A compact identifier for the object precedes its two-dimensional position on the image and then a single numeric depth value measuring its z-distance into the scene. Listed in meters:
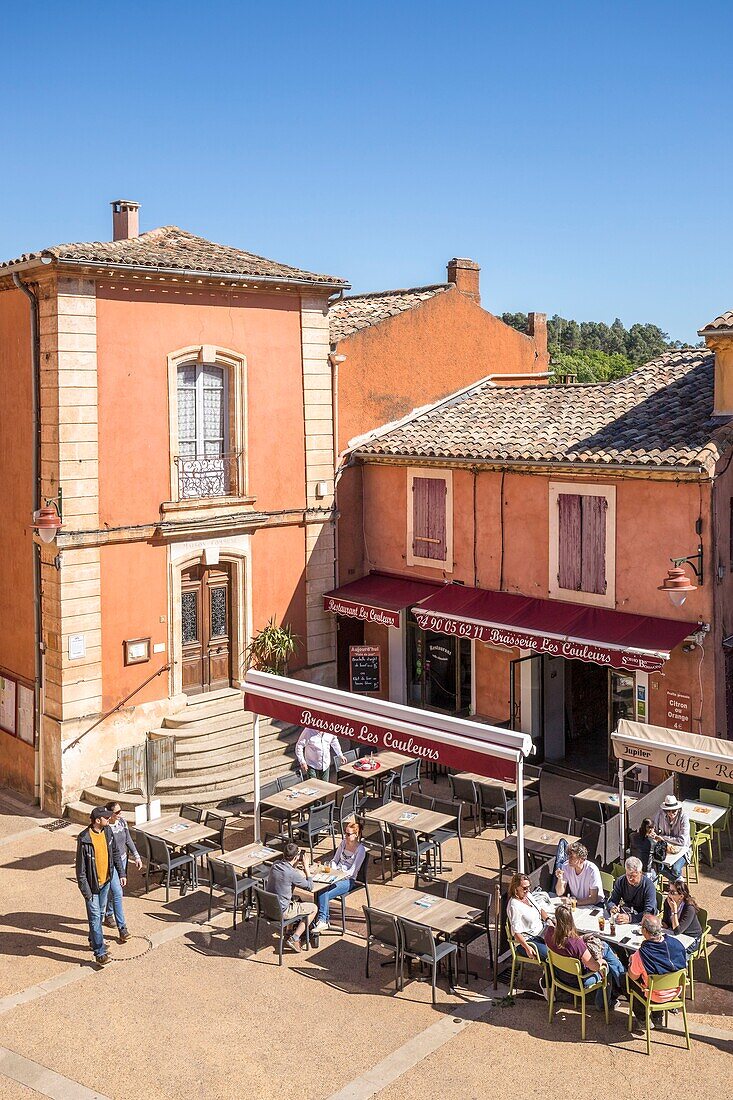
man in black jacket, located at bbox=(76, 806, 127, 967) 12.91
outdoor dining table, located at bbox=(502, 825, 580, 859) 14.33
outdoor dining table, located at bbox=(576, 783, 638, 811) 15.53
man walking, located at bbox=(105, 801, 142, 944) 13.19
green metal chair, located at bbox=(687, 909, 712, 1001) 11.70
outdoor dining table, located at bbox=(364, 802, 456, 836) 15.08
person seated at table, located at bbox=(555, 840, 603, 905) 12.74
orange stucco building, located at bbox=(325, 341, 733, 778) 17.45
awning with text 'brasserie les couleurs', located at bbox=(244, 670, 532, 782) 12.78
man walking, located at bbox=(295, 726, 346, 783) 17.88
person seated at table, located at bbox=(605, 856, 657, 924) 12.32
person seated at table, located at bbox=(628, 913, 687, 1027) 10.90
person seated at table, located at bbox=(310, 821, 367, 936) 13.63
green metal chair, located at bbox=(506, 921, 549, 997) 11.70
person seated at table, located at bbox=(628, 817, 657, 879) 14.11
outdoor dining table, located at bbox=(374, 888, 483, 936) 12.13
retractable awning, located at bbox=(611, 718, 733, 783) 13.05
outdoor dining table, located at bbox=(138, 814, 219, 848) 14.97
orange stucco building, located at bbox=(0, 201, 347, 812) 17.84
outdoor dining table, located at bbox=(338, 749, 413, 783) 17.41
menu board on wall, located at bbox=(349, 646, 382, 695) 21.45
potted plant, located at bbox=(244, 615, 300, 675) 20.45
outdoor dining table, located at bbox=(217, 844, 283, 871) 14.17
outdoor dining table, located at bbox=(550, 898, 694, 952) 11.60
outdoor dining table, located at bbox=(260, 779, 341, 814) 16.12
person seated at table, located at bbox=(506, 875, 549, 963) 11.77
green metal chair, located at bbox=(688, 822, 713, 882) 14.98
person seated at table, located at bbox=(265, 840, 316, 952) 13.04
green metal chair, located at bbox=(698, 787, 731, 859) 15.91
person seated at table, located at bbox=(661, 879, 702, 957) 11.75
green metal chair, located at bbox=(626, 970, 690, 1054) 10.84
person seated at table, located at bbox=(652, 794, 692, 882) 14.00
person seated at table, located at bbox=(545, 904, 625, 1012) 11.23
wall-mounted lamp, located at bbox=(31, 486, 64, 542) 16.95
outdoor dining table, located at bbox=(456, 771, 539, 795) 16.99
